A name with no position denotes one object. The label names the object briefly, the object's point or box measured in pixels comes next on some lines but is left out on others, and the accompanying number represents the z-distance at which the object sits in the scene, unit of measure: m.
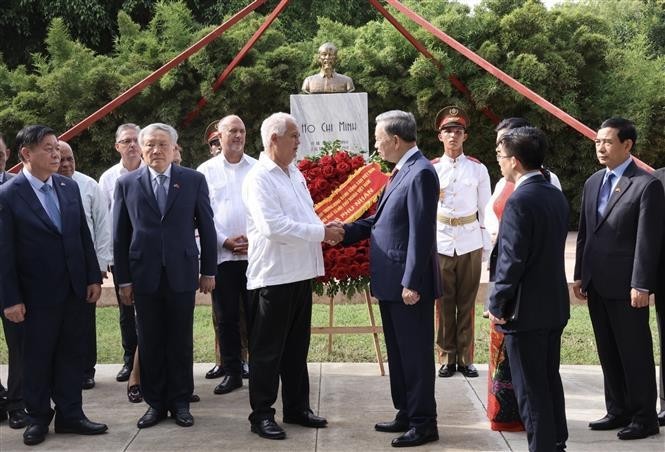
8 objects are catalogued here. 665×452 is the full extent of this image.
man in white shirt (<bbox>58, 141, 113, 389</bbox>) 6.02
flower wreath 5.75
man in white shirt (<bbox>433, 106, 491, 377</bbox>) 6.49
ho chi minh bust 7.58
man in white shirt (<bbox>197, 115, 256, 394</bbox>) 6.07
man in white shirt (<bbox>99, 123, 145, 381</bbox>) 6.36
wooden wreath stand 6.34
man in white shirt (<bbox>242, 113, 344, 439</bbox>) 4.83
